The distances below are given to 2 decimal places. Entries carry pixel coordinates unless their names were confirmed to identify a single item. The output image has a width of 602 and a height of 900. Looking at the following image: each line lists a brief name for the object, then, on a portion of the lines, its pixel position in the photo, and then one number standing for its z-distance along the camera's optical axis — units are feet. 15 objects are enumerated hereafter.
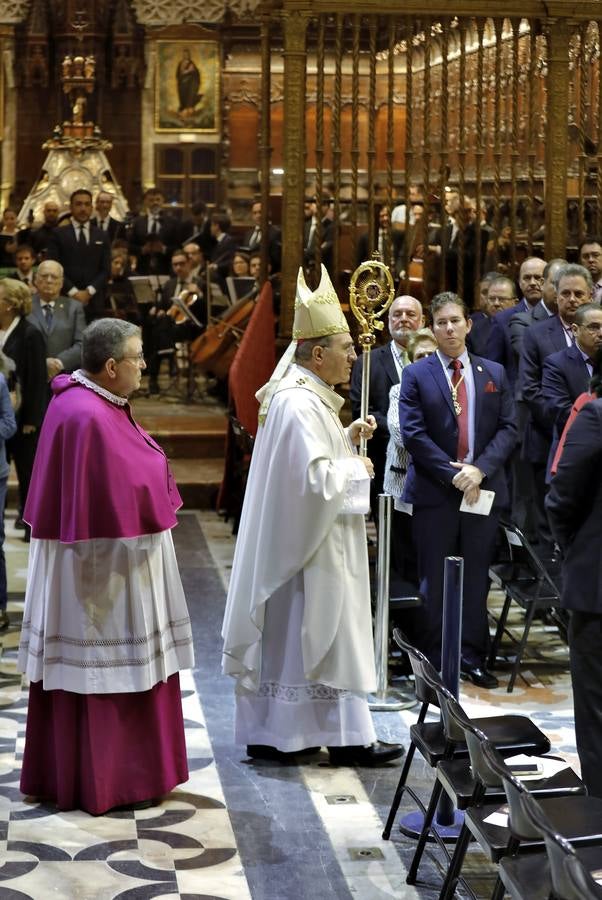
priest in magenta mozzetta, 31.32
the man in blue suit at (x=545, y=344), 47.19
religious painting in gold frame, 125.68
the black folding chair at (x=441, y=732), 28.07
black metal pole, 29.72
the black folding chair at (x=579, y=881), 17.98
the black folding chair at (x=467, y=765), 26.01
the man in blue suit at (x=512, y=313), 52.36
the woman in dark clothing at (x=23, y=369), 50.54
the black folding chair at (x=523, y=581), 41.83
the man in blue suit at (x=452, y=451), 42.00
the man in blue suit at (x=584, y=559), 28.33
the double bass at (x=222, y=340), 69.59
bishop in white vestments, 34.22
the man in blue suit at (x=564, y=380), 46.21
